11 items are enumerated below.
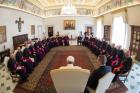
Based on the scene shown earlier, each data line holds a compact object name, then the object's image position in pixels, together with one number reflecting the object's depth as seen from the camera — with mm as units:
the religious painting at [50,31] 14170
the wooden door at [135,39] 5809
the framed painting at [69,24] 14010
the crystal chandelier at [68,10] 7898
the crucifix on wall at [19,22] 7236
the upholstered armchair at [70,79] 2287
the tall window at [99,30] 11797
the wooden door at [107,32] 9490
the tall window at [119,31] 7259
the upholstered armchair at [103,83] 2361
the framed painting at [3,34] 5522
